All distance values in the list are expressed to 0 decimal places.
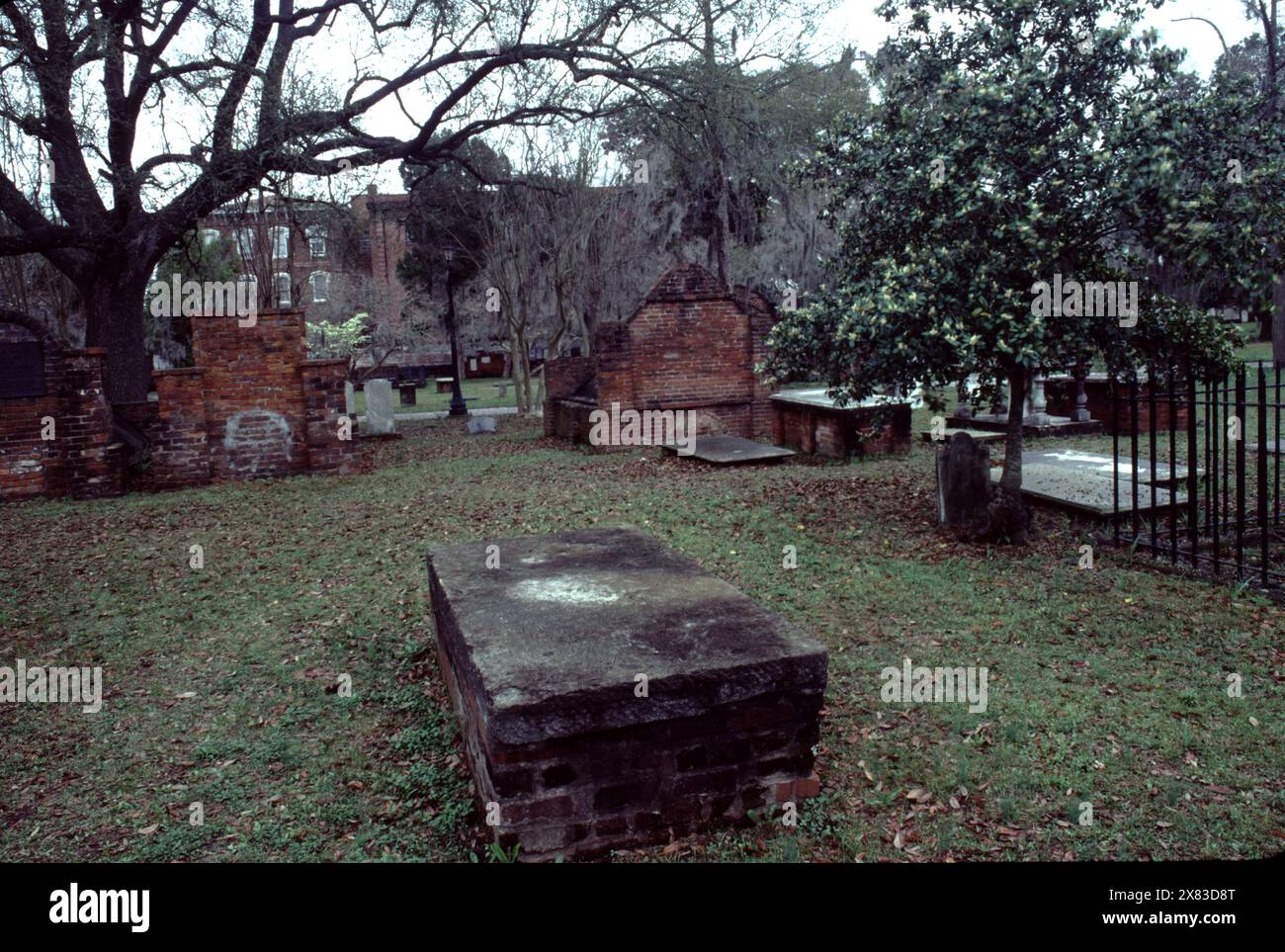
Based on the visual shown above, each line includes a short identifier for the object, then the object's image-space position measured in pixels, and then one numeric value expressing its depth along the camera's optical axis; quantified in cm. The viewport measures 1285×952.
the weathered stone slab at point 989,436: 1394
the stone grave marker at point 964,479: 839
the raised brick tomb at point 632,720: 338
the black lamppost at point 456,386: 2275
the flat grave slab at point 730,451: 1331
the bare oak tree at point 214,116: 1360
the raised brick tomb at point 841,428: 1324
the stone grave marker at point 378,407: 1953
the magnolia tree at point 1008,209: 713
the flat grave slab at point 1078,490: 845
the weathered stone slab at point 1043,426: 1438
